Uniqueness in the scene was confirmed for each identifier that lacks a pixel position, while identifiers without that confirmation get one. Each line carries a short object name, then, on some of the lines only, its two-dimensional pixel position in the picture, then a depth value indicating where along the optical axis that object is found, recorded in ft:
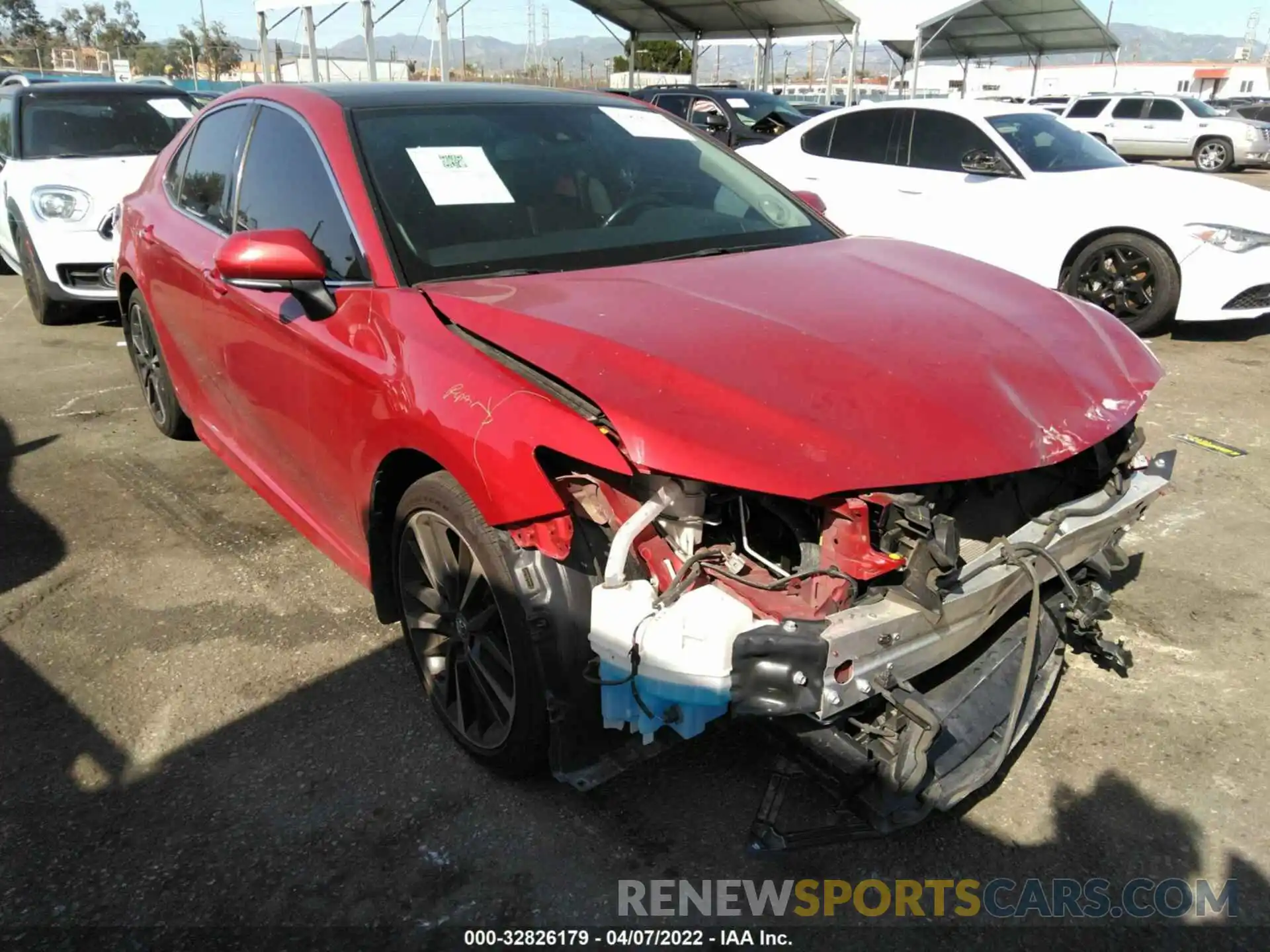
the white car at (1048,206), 21.47
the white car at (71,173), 22.20
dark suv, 43.86
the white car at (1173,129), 71.20
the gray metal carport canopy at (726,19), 74.28
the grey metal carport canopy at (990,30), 66.95
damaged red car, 6.37
